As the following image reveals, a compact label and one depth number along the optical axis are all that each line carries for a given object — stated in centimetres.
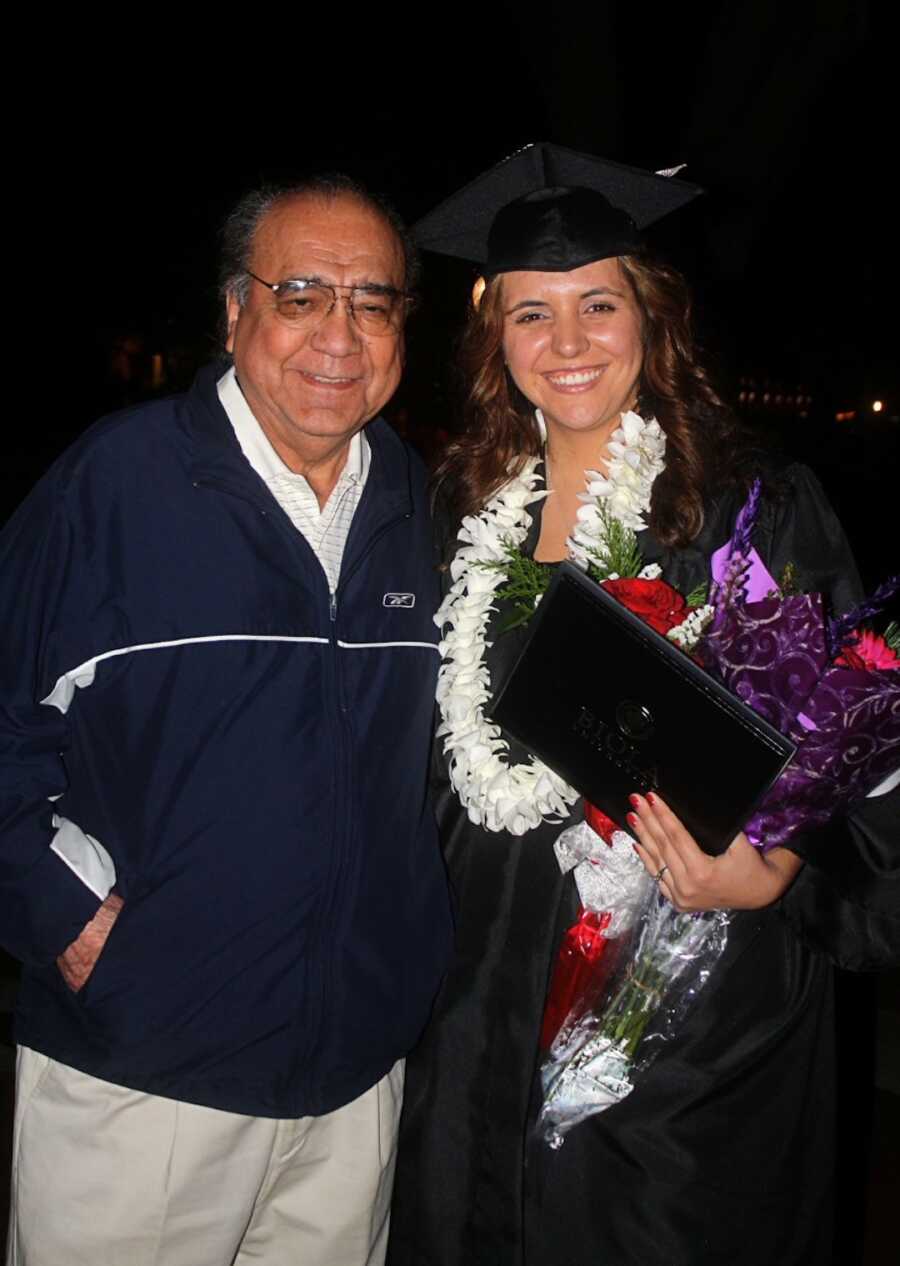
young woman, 222
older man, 209
